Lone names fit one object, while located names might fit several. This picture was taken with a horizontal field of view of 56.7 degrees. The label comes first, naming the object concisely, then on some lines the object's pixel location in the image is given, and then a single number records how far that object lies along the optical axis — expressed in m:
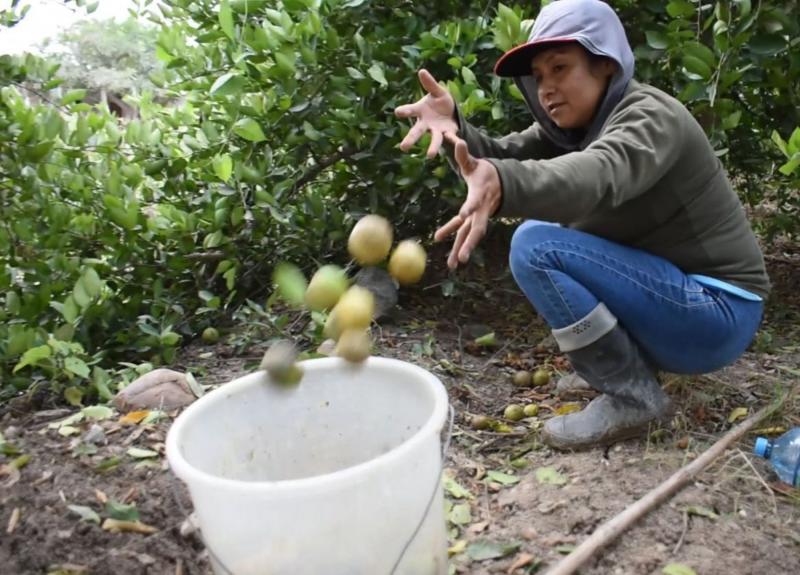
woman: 2.14
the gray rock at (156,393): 2.36
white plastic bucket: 1.36
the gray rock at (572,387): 2.65
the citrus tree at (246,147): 2.59
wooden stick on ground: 1.68
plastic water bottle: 2.01
